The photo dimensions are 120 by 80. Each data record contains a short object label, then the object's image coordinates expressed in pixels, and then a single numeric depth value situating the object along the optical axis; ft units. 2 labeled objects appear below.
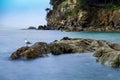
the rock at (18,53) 88.97
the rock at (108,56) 72.80
